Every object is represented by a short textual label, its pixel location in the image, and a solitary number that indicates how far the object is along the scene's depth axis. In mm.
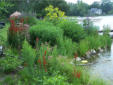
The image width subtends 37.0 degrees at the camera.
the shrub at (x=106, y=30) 10273
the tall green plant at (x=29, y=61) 3756
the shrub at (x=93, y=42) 7876
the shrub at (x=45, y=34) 6684
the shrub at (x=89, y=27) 9500
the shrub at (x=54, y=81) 3128
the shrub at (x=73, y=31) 7812
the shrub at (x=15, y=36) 5664
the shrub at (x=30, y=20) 9475
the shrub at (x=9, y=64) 4247
